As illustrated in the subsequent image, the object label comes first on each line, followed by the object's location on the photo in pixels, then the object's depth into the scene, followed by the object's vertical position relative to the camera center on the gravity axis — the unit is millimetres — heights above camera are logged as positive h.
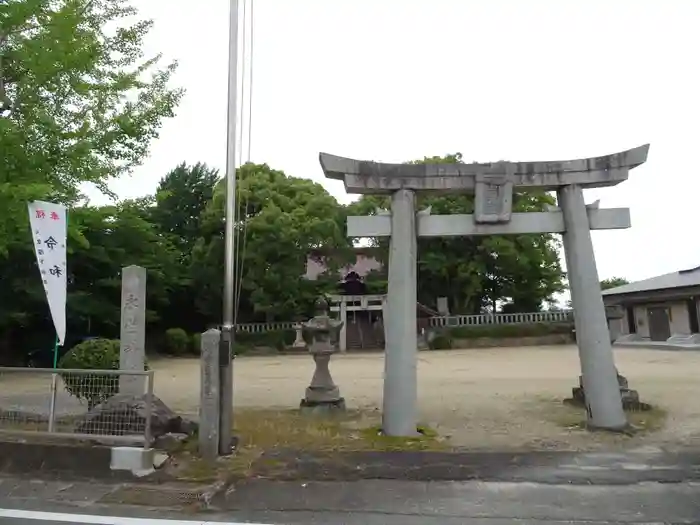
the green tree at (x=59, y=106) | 7262 +3679
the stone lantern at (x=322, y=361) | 8891 -354
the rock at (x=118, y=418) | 5785 -808
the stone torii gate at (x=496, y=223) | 7266 +1643
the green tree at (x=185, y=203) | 31297 +8708
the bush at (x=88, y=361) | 6344 -238
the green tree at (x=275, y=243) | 26062 +4940
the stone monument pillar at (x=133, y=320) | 7238 +328
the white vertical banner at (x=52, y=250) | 6660 +1212
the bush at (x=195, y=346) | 27019 -169
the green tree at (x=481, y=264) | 27203 +3862
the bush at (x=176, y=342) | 26656 +47
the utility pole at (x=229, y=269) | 6113 +867
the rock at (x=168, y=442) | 6078 -1140
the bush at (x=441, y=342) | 27797 -223
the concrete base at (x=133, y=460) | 5410 -1193
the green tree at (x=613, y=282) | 53875 +5426
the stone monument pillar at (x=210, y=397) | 5918 -620
